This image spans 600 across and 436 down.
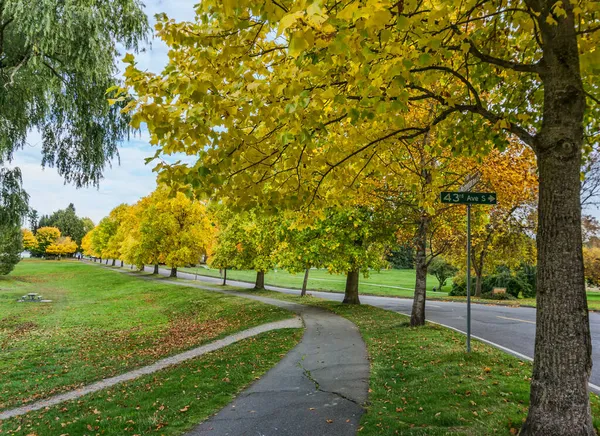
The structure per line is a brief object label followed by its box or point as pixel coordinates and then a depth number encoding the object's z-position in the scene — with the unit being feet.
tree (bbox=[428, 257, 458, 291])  118.01
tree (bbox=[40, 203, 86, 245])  382.01
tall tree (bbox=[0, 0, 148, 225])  24.79
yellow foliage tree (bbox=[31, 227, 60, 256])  334.65
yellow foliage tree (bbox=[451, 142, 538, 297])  32.68
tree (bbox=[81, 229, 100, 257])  283.38
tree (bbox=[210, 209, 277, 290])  74.90
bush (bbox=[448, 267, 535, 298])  95.76
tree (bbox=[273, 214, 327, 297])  51.74
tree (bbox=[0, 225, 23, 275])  132.49
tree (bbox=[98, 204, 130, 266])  187.98
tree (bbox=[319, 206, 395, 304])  47.91
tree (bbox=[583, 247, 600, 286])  94.89
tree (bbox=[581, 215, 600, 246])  89.71
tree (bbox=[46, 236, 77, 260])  329.07
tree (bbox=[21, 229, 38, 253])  295.79
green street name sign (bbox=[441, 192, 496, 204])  24.27
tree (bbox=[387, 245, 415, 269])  262.86
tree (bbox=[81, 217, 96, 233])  411.42
